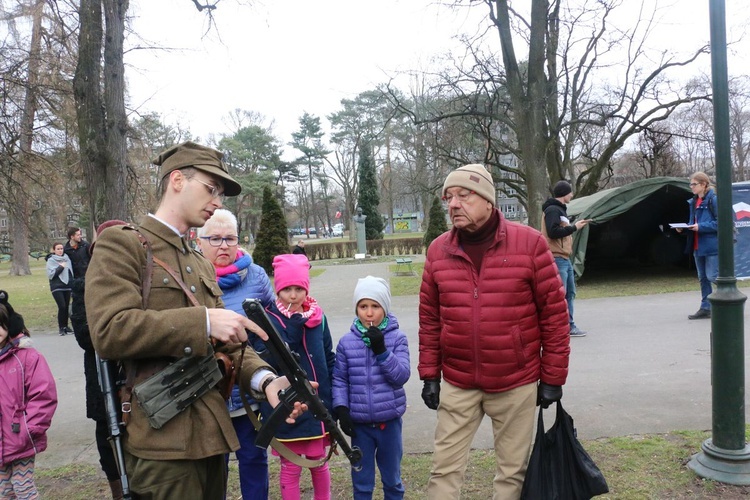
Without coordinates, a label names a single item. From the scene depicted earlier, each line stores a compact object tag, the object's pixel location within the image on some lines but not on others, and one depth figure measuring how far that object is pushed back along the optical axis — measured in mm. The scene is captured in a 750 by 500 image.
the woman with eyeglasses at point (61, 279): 10586
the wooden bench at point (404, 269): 17484
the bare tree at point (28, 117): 11070
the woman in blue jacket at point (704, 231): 7902
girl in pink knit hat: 3213
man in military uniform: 1813
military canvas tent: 12227
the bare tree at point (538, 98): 13773
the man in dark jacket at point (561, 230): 7203
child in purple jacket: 3170
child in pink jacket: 3131
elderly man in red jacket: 2943
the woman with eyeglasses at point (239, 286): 3307
